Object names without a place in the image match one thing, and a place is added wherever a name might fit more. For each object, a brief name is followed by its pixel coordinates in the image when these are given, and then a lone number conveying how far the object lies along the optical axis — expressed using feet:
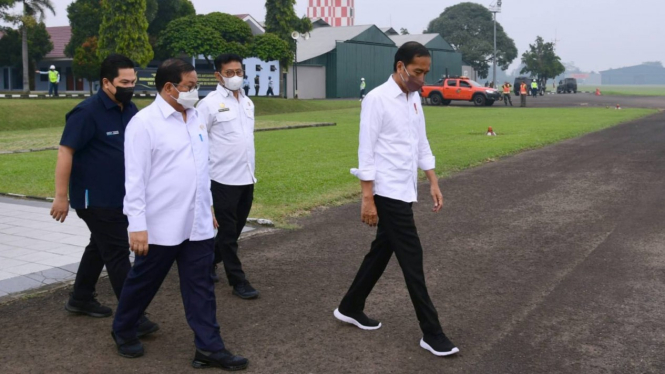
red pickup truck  150.10
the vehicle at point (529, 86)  196.40
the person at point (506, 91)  152.76
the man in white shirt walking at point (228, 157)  19.53
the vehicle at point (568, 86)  257.96
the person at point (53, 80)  125.90
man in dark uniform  15.99
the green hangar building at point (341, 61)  199.62
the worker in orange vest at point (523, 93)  143.82
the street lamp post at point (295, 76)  176.81
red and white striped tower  276.00
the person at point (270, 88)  181.47
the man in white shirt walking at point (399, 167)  15.44
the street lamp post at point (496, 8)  236.63
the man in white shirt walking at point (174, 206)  14.19
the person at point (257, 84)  173.35
